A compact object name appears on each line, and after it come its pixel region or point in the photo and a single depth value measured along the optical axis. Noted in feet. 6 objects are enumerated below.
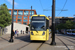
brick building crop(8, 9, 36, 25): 304.71
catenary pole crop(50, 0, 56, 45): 39.81
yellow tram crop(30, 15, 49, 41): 44.45
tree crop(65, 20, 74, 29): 210.01
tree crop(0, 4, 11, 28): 104.85
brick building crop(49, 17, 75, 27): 367.95
